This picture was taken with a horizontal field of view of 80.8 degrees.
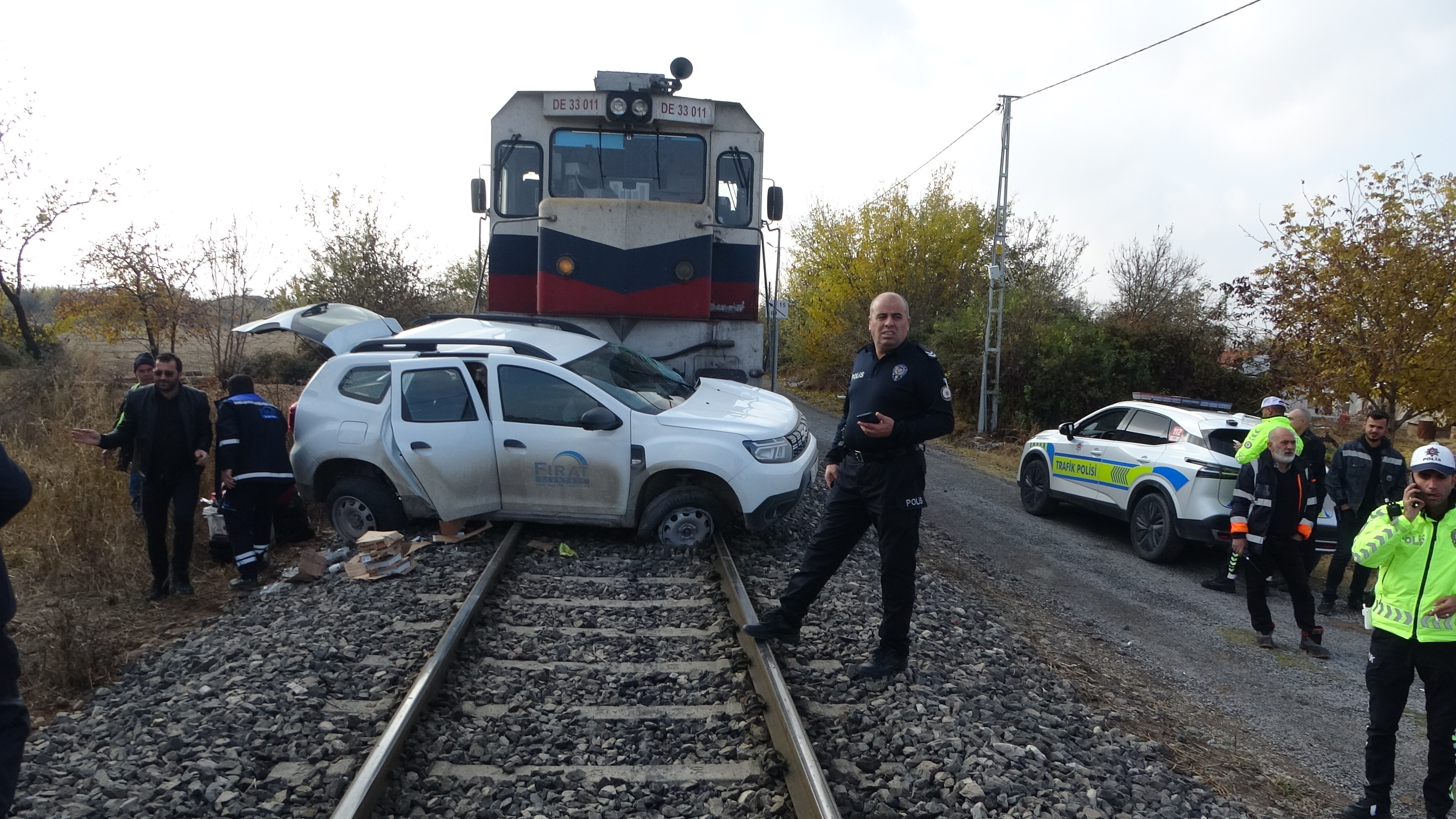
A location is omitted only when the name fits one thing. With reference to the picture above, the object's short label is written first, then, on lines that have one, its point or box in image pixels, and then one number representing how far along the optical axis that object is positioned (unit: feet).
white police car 25.85
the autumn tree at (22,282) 50.39
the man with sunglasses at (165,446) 19.66
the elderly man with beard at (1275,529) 20.16
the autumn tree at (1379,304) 32.96
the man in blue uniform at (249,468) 20.51
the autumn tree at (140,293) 46.06
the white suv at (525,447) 21.74
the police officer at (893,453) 14.46
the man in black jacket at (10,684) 8.20
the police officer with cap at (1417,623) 11.87
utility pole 58.70
